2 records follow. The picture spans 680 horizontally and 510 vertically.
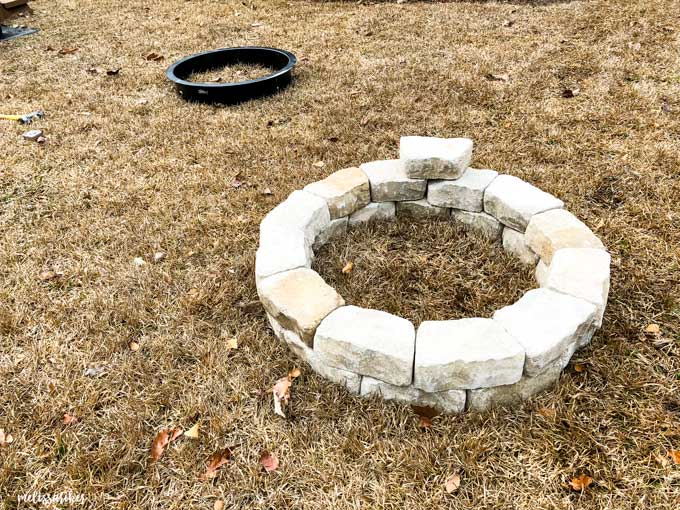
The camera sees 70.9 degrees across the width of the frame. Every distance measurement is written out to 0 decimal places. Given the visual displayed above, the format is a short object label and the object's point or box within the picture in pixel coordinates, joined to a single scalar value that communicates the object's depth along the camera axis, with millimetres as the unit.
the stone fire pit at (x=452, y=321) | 1879
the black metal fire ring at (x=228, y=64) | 4605
